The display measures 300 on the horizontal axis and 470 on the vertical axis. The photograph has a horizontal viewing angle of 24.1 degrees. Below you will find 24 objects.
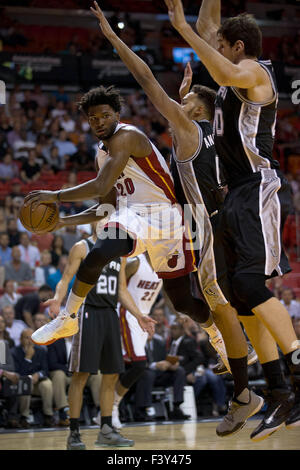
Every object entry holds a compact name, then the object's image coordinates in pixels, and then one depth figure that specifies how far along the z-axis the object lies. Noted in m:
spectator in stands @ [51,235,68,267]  11.84
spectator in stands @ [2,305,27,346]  10.16
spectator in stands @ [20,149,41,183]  14.40
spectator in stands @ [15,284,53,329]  10.38
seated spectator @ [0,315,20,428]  9.21
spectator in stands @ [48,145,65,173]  15.53
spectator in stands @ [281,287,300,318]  11.79
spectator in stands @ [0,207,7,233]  12.40
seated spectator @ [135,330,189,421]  9.95
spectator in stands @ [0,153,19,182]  14.54
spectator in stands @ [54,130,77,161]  16.09
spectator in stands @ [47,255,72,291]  11.26
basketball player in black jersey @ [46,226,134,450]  7.21
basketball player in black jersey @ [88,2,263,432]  4.92
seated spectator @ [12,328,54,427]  9.45
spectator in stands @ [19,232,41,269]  12.03
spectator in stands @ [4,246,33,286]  11.53
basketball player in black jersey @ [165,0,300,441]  4.04
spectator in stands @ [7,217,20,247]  12.25
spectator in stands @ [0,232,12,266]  11.88
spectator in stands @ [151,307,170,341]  10.91
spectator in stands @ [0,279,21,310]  10.67
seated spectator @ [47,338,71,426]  9.52
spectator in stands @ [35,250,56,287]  11.55
